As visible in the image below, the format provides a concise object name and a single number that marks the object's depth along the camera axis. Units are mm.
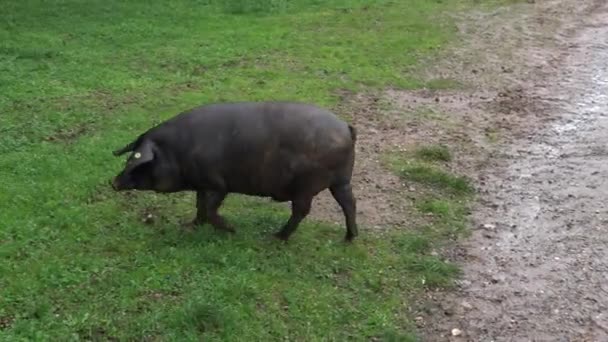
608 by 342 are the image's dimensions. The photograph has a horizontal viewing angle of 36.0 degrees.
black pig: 7312
